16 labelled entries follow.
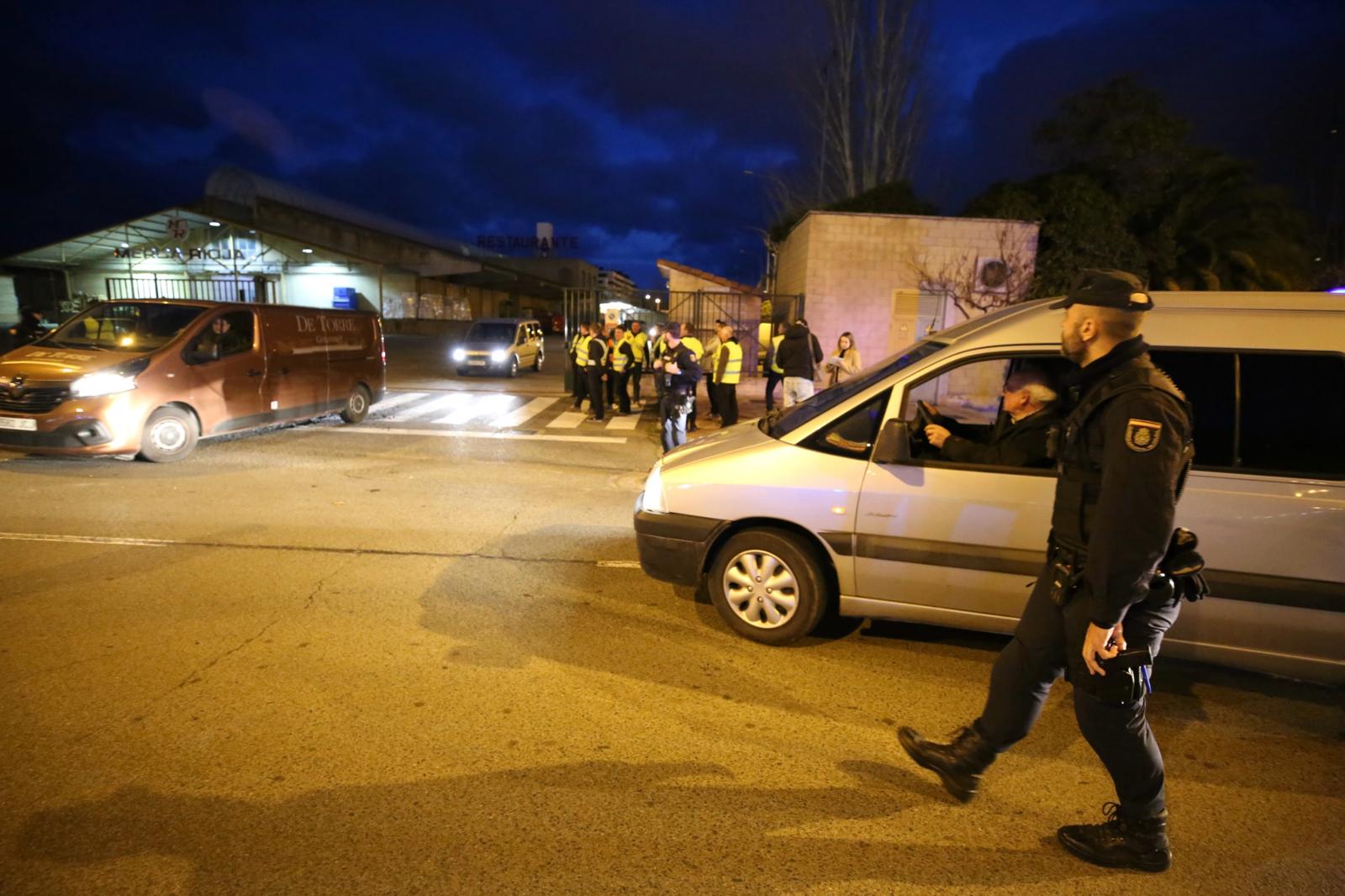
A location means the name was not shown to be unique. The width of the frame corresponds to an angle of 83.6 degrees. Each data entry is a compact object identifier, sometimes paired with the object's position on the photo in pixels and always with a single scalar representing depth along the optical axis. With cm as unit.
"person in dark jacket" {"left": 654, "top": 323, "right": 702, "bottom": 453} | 884
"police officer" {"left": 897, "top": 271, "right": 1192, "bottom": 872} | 222
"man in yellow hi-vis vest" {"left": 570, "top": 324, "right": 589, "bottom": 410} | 1334
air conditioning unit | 1667
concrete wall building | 1662
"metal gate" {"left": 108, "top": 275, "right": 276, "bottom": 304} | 3706
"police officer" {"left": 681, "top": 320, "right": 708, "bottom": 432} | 963
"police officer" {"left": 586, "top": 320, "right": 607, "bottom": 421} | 1295
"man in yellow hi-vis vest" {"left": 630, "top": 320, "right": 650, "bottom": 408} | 1351
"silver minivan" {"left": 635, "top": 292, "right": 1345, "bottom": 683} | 338
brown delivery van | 777
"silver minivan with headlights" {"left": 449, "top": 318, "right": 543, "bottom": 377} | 2033
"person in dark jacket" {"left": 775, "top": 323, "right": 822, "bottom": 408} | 1051
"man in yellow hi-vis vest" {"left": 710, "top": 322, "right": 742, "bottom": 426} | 1109
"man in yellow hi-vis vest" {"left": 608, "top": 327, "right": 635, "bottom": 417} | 1338
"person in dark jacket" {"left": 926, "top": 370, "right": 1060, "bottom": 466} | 363
